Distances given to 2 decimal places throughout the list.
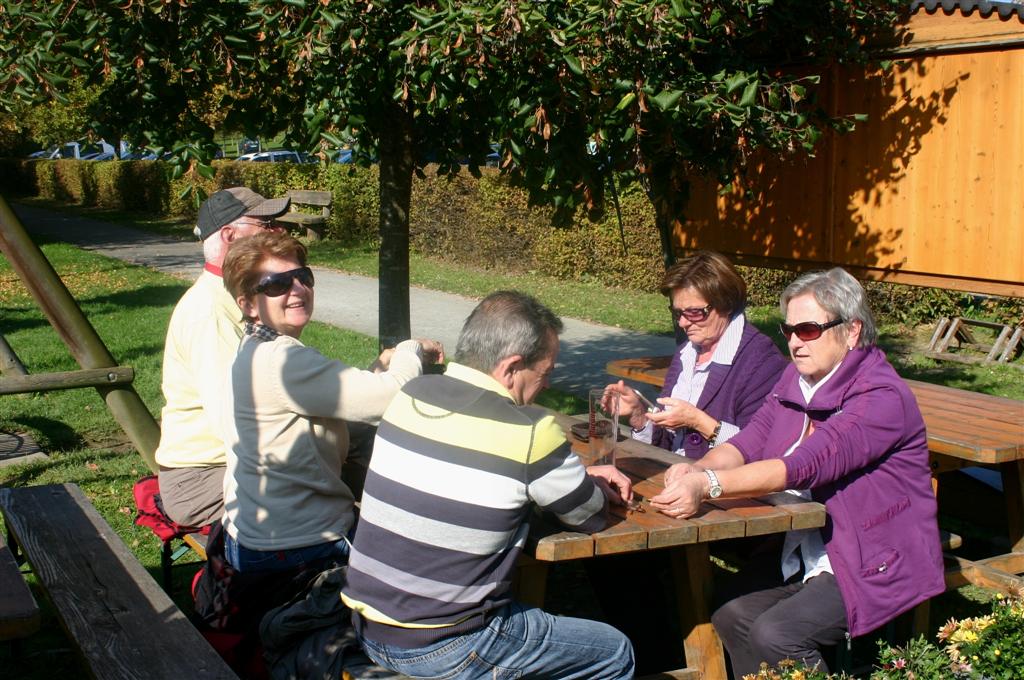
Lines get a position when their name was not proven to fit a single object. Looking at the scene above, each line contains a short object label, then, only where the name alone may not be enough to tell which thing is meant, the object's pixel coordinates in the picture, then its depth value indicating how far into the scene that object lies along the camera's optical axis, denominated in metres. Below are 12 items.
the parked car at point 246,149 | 37.40
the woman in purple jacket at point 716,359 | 3.90
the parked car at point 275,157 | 31.68
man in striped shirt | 2.54
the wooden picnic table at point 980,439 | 3.97
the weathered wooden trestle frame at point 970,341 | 10.20
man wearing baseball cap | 3.84
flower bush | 2.40
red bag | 4.01
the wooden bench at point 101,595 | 2.89
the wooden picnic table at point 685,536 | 2.80
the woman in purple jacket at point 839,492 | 3.04
